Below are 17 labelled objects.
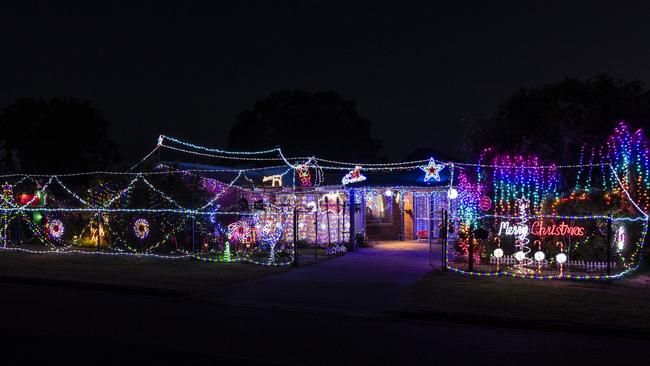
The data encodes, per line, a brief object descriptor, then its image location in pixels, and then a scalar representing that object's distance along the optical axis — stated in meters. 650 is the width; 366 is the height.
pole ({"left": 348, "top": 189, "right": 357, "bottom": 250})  20.11
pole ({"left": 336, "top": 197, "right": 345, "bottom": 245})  20.85
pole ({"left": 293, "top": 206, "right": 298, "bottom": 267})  16.05
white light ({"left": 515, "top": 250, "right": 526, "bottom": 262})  15.02
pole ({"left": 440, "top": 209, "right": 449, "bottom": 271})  14.38
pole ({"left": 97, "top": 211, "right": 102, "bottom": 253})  20.48
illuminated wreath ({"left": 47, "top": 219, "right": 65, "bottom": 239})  23.44
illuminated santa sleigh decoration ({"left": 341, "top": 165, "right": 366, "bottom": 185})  21.33
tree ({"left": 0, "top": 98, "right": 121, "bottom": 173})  34.50
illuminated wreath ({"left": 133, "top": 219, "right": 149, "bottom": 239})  20.77
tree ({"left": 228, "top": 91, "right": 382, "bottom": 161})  43.78
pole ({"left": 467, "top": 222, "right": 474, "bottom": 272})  14.48
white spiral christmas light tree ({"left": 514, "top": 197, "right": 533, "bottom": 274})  15.08
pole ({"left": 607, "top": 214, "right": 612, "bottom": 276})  12.36
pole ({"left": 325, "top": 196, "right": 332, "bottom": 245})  19.95
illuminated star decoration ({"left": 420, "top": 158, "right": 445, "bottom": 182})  19.75
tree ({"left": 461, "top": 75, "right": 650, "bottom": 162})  19.56
